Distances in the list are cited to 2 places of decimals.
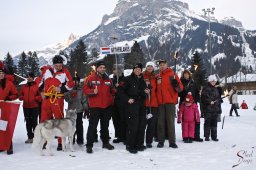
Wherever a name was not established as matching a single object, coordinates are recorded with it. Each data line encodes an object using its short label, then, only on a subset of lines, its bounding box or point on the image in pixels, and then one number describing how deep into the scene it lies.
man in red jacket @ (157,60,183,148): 8.80
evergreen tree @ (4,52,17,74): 83.36
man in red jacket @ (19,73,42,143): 9.86
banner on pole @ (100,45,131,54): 9.99
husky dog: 7.72
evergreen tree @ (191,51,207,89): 56.07
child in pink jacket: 9.66
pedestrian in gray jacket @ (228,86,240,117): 21.00
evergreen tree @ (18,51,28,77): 91.56
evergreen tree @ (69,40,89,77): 82.57
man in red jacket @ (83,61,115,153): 8.11
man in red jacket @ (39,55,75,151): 8.20
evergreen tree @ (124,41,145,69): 74.88
